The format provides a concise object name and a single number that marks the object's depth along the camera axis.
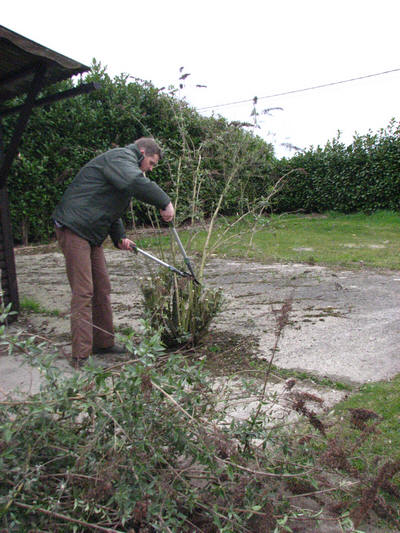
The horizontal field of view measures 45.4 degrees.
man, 3.41
